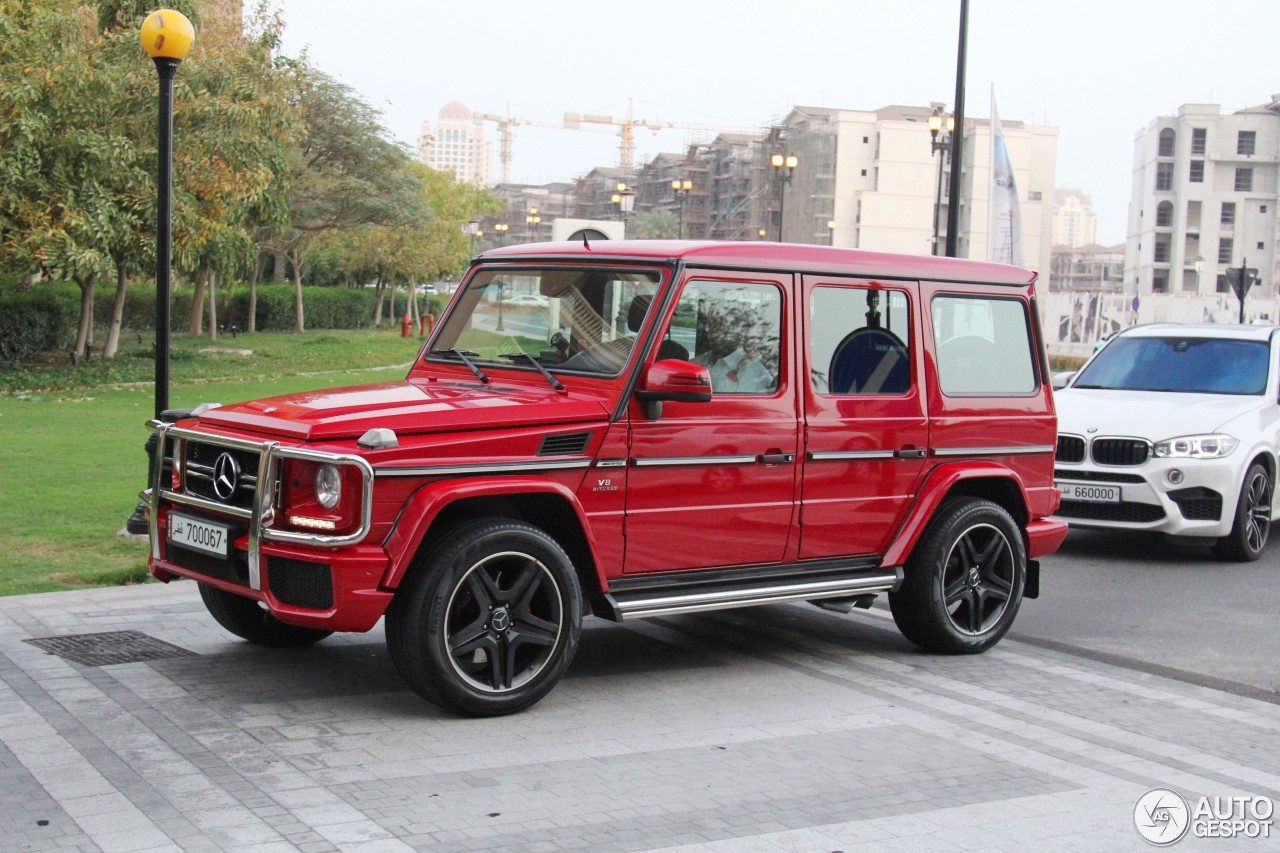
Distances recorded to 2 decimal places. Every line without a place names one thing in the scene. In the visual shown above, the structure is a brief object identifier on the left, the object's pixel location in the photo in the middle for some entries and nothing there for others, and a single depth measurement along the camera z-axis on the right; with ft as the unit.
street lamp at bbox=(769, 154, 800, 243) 118.36
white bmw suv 36.52
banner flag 65.98
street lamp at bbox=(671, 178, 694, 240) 152.66
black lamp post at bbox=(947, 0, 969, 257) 56.90
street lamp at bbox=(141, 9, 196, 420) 32.30
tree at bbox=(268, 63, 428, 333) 159.02
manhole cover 22.93
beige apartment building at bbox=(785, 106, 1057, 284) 404.77
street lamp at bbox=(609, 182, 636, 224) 127.34
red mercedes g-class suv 19.40
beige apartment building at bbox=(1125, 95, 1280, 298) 457.68
